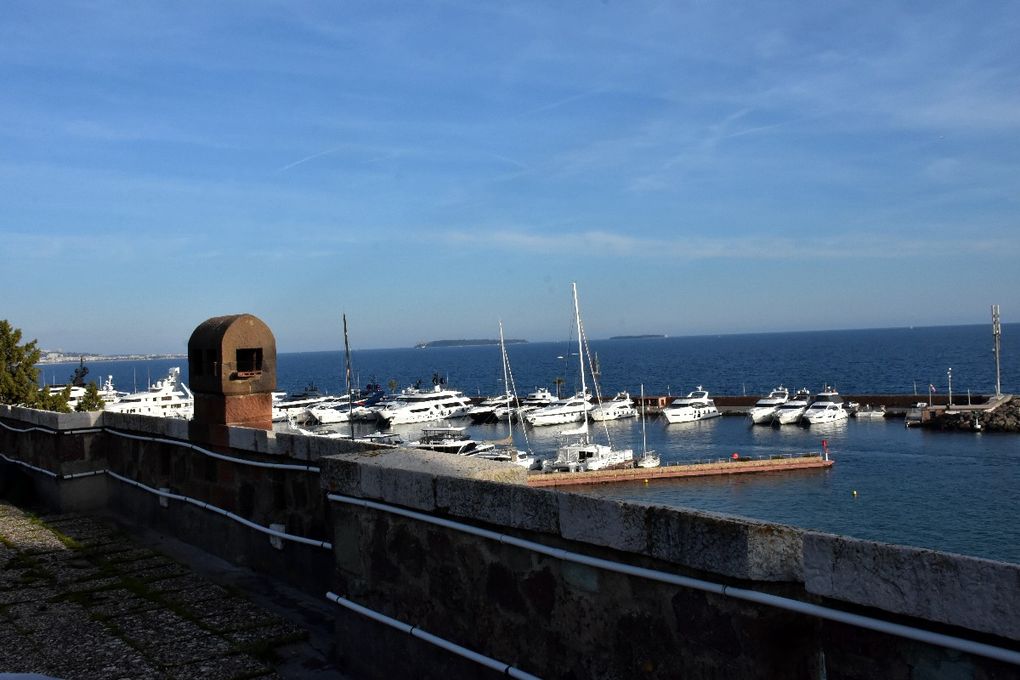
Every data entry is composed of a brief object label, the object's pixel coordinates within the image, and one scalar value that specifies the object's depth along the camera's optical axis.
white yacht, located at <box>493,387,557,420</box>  77.38
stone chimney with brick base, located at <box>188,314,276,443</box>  7.46
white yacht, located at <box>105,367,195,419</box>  59.88
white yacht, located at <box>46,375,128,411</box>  52.58
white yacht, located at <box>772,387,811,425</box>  67.69
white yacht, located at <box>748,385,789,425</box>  68.38
